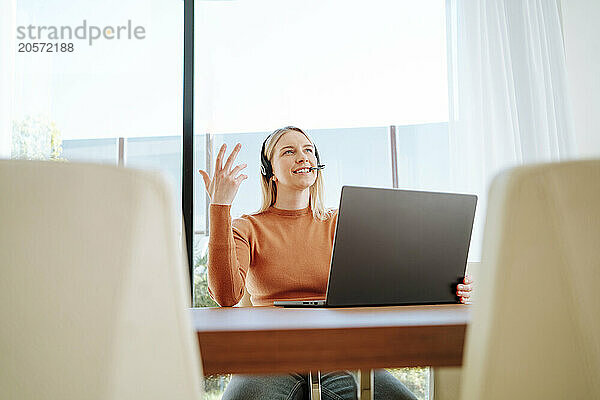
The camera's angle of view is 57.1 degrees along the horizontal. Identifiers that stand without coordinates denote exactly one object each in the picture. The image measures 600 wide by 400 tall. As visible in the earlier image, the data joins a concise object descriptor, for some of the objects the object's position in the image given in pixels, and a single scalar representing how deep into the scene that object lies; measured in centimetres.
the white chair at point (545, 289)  55
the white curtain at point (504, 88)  268
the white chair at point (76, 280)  50
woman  141
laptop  110
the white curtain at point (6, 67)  258
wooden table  72
